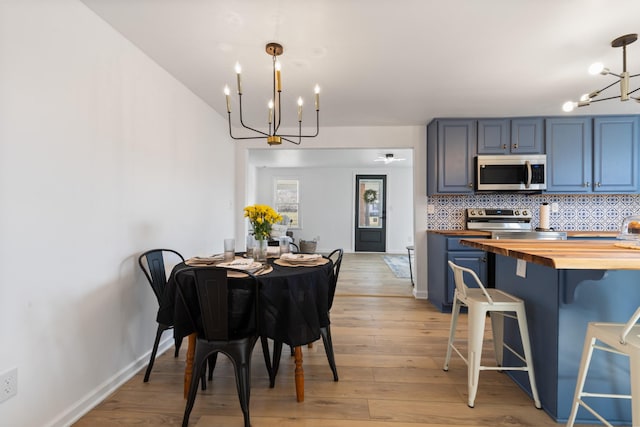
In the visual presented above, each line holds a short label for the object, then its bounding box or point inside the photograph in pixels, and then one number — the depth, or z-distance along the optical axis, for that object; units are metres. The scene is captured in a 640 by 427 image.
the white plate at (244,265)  1.83
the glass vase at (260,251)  2.19
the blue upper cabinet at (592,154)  3.52
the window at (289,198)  8.11
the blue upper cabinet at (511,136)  3.61
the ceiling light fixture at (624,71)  1.80
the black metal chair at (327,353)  1.98
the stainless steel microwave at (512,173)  3.56
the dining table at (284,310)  1.66
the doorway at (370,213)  7.85
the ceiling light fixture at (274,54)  1.97
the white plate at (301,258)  2.06
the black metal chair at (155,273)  2.02
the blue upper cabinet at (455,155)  3.67
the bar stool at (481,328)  1.74
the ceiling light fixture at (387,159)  5.96
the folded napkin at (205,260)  2.04
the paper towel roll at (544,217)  3.42
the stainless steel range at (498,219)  3.78
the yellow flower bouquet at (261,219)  2.12
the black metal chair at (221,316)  1.53
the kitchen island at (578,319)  1.58
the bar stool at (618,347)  1.15
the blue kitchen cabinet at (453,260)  3.41
